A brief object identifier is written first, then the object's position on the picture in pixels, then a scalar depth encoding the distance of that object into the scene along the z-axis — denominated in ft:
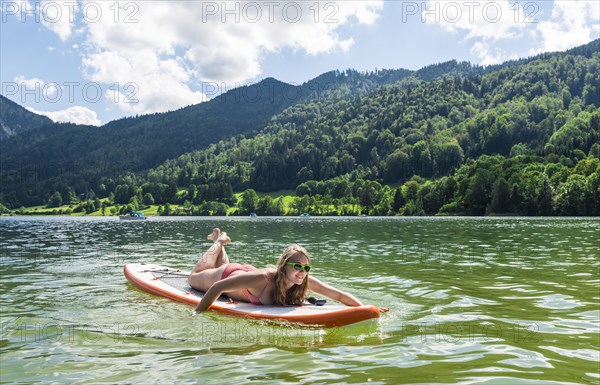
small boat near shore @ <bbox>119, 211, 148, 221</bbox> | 503.61
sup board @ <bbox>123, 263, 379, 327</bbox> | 32.19
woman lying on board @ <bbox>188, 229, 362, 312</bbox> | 32.22
